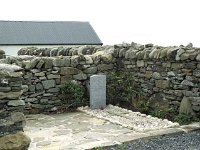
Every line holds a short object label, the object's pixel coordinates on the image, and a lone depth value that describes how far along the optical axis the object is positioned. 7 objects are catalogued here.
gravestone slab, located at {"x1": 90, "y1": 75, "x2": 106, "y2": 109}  9.41
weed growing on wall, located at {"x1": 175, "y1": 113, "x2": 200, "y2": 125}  7.87
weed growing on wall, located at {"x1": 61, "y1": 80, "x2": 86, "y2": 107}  9.55
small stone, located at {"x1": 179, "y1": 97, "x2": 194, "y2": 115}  8.04
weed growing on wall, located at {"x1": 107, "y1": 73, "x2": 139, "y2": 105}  9.98
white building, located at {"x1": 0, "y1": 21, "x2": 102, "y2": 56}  35.78
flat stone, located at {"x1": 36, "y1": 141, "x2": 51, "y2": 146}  6.27
